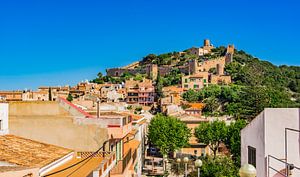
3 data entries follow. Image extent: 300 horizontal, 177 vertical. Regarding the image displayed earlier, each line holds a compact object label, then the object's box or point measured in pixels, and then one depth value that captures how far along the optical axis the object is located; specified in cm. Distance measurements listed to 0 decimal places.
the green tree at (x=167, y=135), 4941
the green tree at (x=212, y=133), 5203
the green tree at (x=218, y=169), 2717
